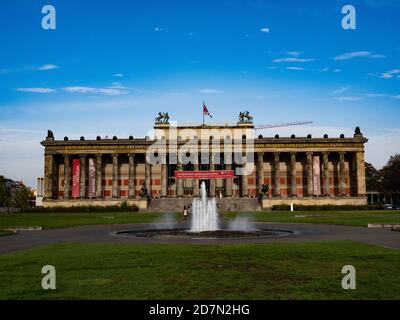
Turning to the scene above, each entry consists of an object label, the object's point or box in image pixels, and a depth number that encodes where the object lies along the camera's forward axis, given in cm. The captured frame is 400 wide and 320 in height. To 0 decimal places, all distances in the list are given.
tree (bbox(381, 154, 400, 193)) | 12119
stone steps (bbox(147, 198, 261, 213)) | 8919
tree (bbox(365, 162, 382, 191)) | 14775
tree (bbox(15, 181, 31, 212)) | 9706
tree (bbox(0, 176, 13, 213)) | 10822
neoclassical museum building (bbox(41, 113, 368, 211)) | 10269
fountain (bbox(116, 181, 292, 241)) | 2888
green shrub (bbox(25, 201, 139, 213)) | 8707
